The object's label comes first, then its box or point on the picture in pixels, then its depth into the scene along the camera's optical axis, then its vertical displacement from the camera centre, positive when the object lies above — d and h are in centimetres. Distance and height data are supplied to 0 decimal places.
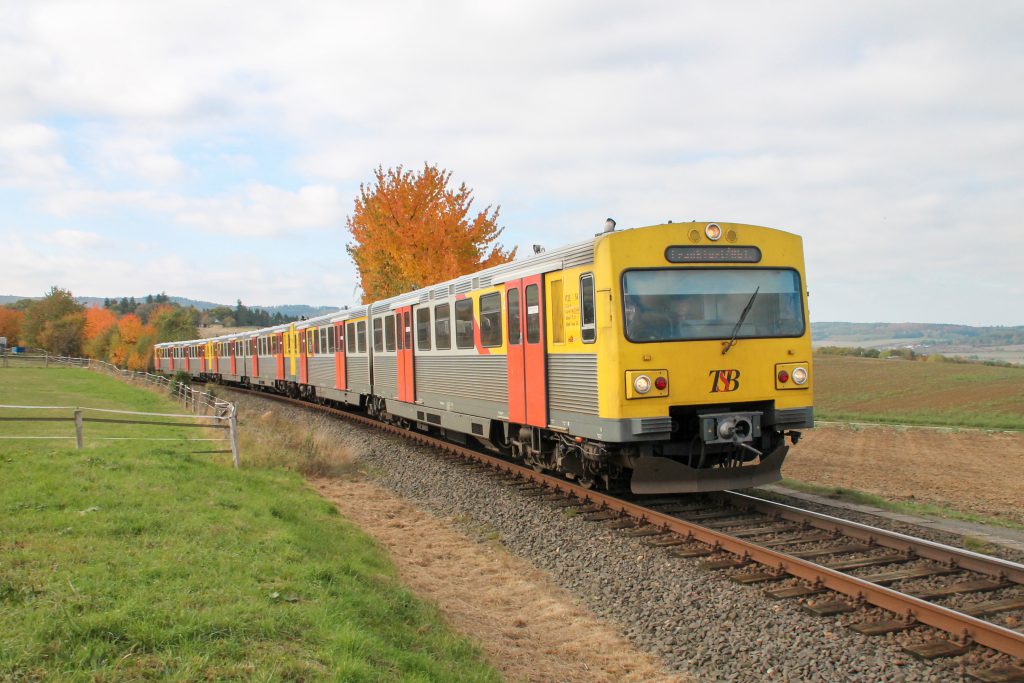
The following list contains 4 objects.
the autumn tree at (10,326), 10590 +558
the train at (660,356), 838 -18
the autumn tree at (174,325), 6197 +280
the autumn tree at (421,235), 2309 +347
